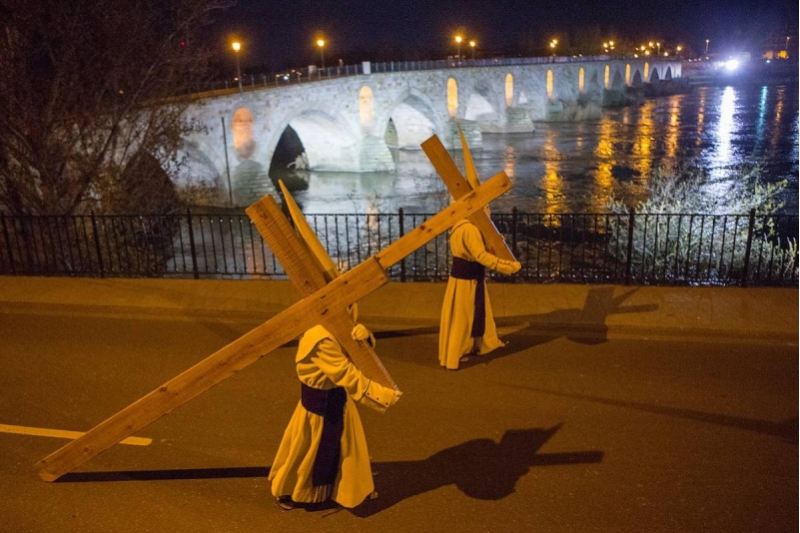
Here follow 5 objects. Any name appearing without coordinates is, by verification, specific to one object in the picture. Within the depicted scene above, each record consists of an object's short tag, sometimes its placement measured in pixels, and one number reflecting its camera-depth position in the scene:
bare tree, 11.90
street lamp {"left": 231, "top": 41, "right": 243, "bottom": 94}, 28.52
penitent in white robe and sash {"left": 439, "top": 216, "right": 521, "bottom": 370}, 5.67
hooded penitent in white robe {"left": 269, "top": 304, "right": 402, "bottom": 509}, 3.38
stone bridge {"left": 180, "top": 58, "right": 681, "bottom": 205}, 32.44
